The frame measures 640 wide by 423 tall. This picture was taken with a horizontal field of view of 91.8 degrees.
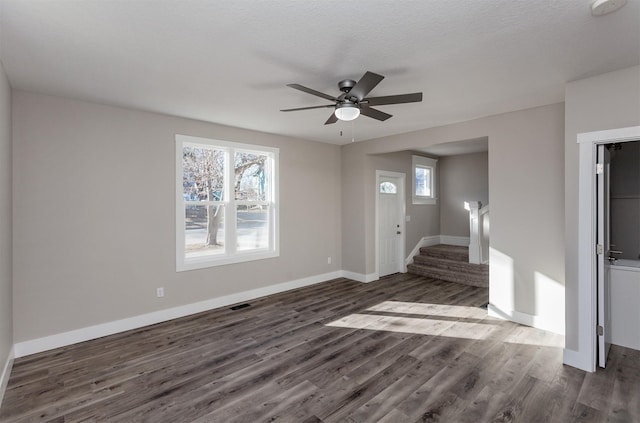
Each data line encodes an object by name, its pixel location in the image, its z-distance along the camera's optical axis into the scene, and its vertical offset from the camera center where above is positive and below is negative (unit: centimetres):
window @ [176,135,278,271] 432 +13
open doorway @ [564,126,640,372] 276 -40
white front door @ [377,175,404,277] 623 -28
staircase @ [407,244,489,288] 561 -111
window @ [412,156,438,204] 715 +73
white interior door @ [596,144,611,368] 278 -34
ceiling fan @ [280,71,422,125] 240 +94
